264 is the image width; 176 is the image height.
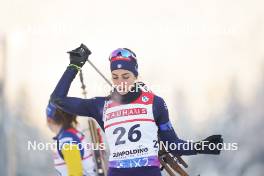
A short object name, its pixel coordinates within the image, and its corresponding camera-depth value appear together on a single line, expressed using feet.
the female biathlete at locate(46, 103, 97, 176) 21.47
